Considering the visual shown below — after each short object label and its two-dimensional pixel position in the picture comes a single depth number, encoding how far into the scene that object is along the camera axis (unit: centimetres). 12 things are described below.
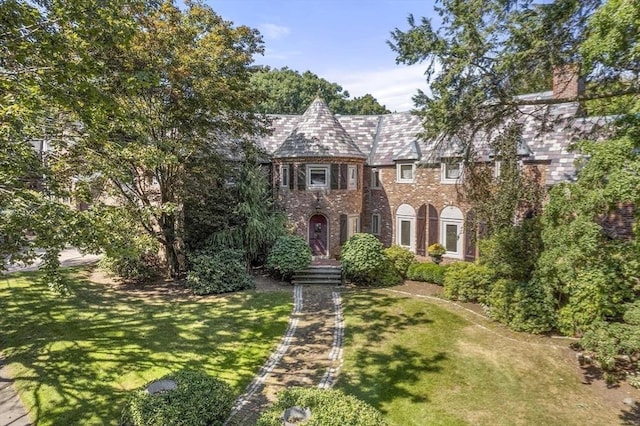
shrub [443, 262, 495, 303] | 1738
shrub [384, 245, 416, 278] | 2134
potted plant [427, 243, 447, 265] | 2262
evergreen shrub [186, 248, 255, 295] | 1881
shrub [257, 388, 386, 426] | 689
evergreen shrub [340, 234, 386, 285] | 2009
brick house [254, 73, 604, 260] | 2281
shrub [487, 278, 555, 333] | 1434
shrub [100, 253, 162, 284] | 2017
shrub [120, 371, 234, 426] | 755
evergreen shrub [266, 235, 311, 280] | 2030
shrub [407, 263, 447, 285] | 2008
